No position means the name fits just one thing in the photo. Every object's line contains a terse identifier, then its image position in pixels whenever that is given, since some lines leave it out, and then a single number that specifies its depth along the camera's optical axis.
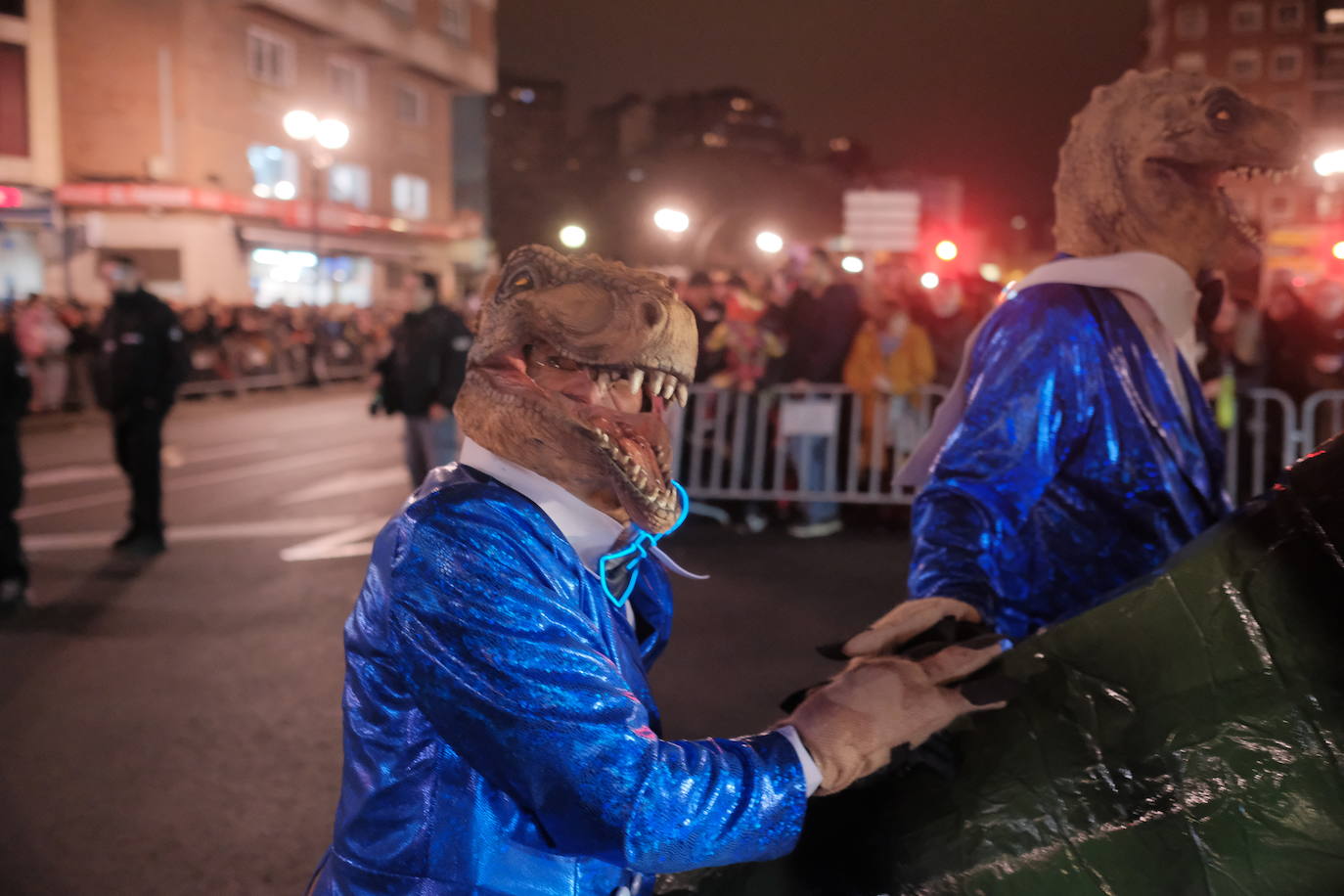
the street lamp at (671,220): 20.12
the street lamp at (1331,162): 12.40
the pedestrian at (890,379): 9.08
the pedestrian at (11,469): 6.43
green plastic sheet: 1.26
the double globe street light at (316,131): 18.78
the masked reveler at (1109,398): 2.09
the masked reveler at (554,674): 1.30
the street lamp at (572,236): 14.95
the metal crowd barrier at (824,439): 8.56
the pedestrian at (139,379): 7.62
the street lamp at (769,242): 30.03
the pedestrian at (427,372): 8.31
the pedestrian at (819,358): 9.05
